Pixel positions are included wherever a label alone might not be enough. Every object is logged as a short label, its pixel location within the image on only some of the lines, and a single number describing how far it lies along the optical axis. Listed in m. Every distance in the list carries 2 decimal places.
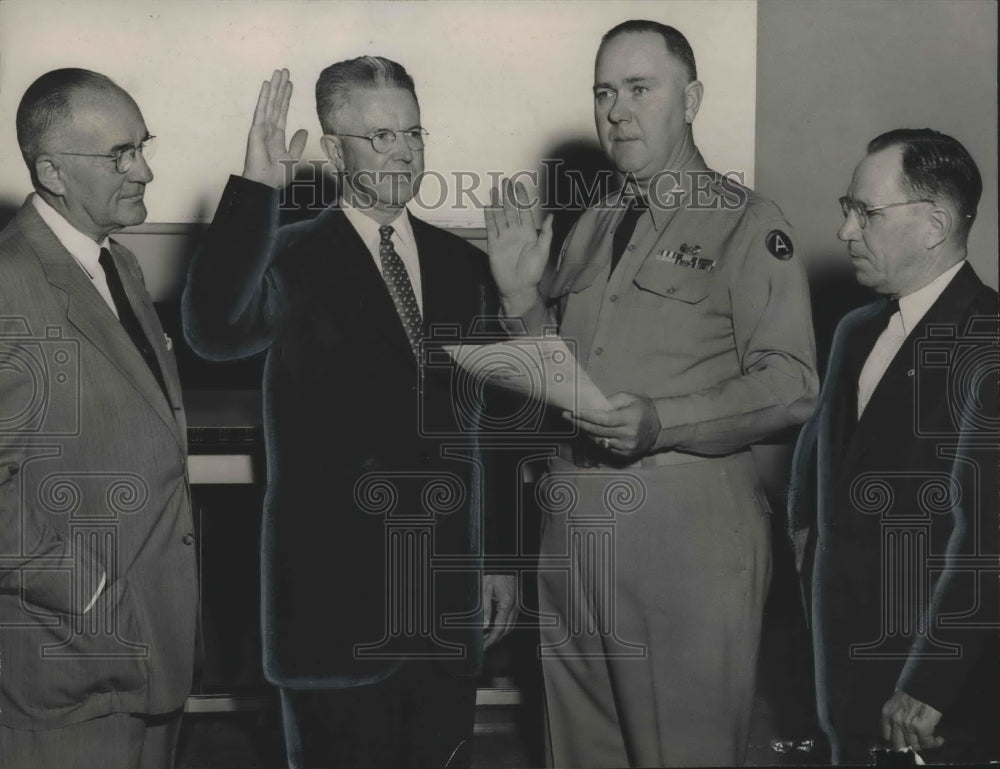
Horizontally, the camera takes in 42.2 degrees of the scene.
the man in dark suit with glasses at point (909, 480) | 2.97
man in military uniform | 2.85
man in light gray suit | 2.71
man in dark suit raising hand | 2.96
